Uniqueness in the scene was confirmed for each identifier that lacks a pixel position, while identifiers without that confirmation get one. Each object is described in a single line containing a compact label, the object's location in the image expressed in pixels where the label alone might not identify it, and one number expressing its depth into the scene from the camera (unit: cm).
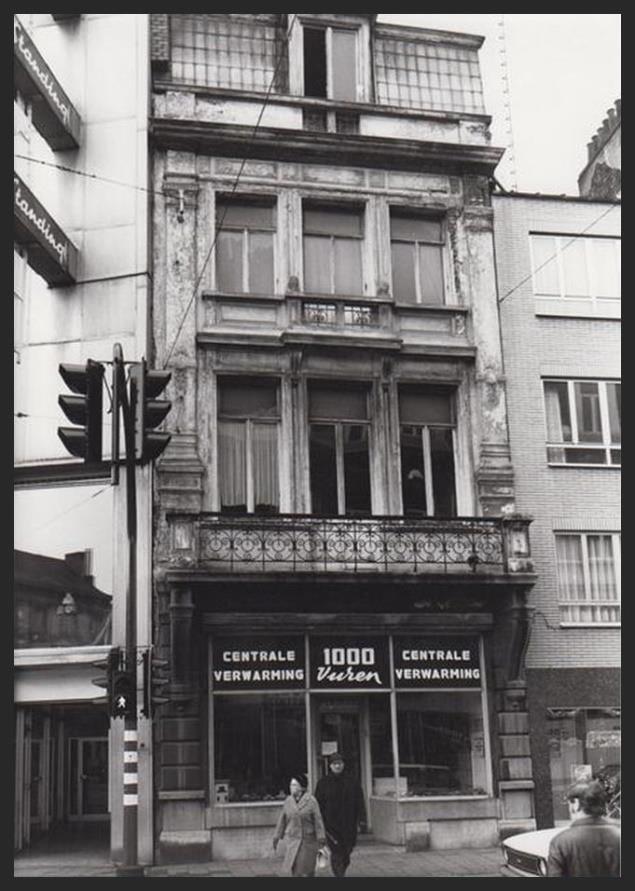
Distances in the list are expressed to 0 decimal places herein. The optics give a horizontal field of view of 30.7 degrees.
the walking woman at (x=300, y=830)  1463
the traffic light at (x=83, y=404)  1320
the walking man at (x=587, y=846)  920
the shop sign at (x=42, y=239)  1875
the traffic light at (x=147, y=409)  1373
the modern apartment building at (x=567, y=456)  2009
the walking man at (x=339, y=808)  1555
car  1233
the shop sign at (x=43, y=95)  1934
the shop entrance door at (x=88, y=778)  2045
